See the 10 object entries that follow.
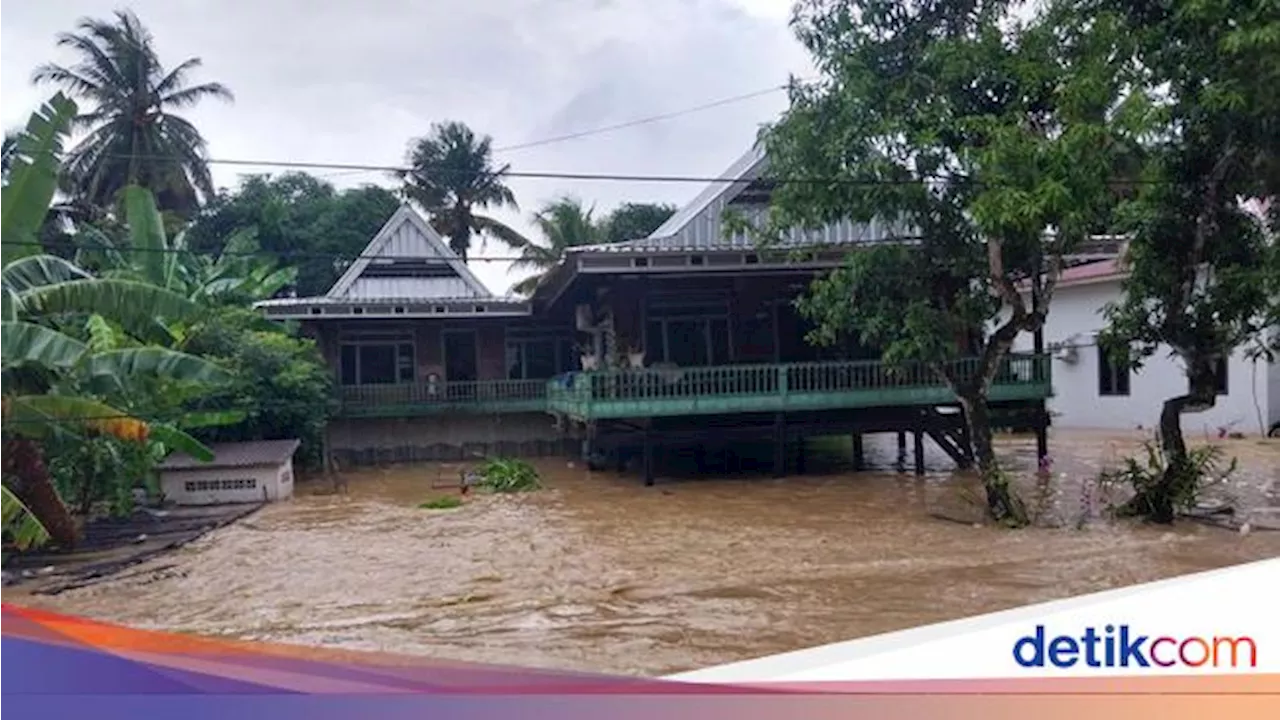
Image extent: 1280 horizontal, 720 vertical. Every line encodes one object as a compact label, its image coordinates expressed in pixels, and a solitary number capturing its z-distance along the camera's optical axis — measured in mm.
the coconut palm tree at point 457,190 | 34562
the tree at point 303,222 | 33844
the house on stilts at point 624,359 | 15414
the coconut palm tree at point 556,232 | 31453
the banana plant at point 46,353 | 9398
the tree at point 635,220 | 38675
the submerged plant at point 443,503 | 14336
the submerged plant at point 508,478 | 16203
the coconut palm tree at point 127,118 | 27016
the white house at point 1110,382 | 19672
